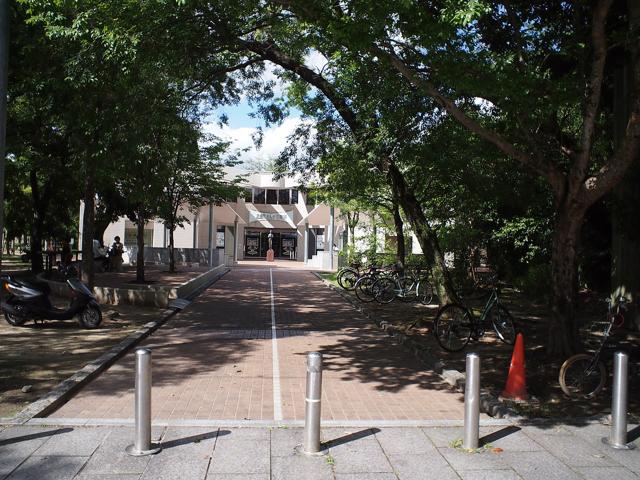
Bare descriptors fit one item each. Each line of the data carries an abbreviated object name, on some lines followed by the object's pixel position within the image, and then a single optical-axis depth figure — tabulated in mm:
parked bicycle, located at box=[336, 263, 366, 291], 20156
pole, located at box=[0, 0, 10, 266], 5910
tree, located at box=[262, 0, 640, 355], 7094
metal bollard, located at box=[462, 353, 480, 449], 4941
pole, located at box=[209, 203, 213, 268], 35431
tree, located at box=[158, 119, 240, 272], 25188
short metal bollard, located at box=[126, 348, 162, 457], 4660
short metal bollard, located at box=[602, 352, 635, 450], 5066
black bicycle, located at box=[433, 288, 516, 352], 9461
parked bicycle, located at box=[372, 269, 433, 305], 16491
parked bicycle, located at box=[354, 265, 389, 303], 16989
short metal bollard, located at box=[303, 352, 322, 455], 4680
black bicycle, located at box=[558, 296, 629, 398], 6781
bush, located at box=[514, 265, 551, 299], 17297
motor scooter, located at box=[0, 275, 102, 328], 10680
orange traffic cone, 6609
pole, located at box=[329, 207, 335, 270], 33875
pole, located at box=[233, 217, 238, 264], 48625
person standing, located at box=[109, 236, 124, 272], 26859
